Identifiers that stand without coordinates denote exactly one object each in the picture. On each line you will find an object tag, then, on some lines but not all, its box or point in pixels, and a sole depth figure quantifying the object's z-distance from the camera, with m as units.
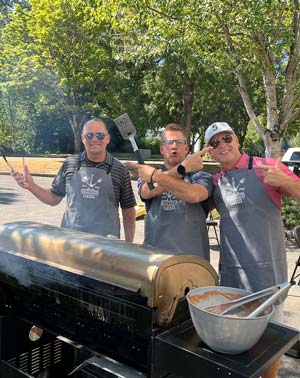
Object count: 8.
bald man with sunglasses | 2.51
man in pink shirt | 1.85
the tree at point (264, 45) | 5.45
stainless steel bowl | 1.14
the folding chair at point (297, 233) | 3.63
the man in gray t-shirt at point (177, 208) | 1.92
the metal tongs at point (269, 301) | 1.21
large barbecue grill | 1.25
